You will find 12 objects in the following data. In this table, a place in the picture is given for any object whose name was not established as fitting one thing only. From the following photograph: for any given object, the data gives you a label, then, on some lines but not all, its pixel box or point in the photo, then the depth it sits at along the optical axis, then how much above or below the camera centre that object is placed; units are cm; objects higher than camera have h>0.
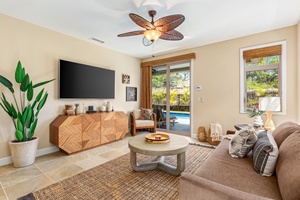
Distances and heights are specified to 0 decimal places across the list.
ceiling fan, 206 +112
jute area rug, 172 -112
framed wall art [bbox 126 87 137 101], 488 +20
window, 306 +58
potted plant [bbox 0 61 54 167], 241 -42
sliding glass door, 456 +11
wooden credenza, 291 -68
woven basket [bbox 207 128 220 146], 354 -102
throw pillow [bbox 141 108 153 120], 469 -47
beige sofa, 90 -61
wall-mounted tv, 322 +45
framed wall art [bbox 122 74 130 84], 472 +68
